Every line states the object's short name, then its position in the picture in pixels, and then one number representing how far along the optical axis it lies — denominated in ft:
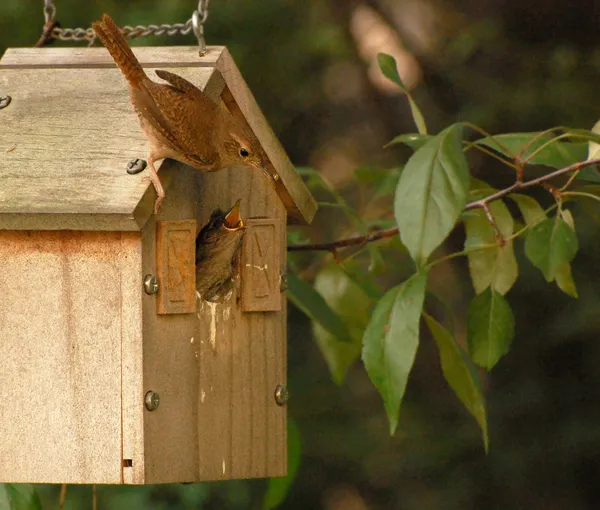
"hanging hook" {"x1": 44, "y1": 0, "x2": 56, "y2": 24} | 17.99
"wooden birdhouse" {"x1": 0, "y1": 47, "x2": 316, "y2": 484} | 14.69
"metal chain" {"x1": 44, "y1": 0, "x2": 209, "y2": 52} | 16.30
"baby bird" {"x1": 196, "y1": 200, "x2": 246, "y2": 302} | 16.19
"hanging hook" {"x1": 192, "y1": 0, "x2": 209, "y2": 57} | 16.11
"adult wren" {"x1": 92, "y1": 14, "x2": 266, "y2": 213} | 14.78
